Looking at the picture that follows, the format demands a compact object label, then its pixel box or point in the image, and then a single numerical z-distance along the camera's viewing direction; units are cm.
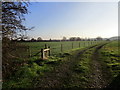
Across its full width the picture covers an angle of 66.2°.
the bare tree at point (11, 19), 497
